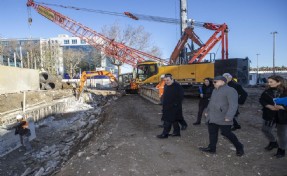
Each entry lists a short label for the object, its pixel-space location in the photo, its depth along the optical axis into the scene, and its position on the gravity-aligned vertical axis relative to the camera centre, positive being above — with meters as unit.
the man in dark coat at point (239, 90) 5.16 -0.29
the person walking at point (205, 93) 6.13 -0.42
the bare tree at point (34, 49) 34.30 +5.42
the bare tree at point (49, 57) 34.51 +4.16
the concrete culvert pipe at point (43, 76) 21.32 +0.54
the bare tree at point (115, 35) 31.39 +6.98
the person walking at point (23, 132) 6.96 -1.73
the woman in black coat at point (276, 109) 3.75 -0.58
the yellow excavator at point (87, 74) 17.63 +0.56
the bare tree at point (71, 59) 40.47 +4.40
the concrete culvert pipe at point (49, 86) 20.79 -0.50
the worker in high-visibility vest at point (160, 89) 11.81 -0.54
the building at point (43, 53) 34.17 +4.89
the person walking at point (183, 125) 5.45 -1.37
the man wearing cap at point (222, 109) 3.77 -0.56
